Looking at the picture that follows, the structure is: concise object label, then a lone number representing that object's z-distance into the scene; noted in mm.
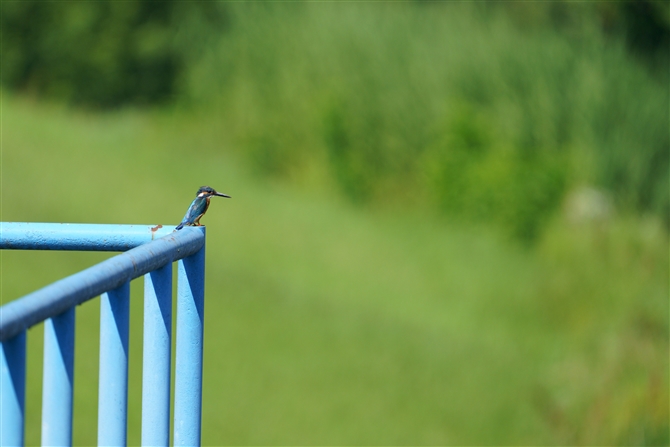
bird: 20674
